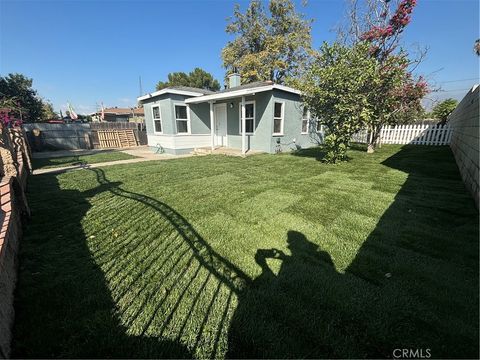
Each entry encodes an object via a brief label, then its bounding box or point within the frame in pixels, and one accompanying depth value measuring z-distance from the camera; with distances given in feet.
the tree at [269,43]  70.48
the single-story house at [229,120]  34.12
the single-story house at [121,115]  126.60
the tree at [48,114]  95.06
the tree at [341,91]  22.43
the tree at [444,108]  57.24
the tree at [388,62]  25.51
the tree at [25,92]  81.97
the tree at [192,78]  109.40
